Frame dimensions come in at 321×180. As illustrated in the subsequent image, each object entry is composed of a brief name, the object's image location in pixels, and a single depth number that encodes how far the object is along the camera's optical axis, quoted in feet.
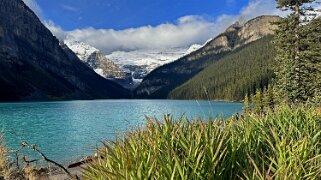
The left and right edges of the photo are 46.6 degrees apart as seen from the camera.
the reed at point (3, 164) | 29.18
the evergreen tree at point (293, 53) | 130.41
